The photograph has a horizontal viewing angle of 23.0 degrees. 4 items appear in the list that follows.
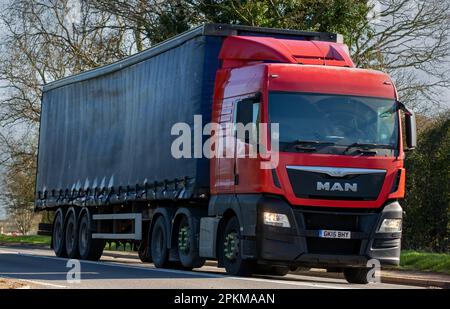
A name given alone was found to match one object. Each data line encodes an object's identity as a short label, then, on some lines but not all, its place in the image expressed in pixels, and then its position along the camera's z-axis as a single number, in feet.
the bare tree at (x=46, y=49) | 145.38
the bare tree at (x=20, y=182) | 183.62
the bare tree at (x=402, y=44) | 125.08
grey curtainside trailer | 67.51
